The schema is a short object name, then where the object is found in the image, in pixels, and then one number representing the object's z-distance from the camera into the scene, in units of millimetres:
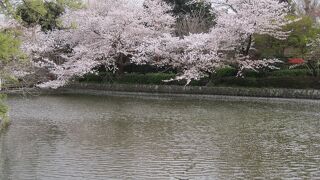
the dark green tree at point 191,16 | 34188
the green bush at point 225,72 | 29766
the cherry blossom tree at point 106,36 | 31312
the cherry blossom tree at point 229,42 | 28141
